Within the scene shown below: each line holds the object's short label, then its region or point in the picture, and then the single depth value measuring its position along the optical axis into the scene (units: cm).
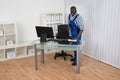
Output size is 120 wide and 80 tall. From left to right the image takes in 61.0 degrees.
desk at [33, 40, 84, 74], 249
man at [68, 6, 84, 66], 273
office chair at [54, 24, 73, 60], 258
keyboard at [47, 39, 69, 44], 258
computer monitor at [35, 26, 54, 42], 259
